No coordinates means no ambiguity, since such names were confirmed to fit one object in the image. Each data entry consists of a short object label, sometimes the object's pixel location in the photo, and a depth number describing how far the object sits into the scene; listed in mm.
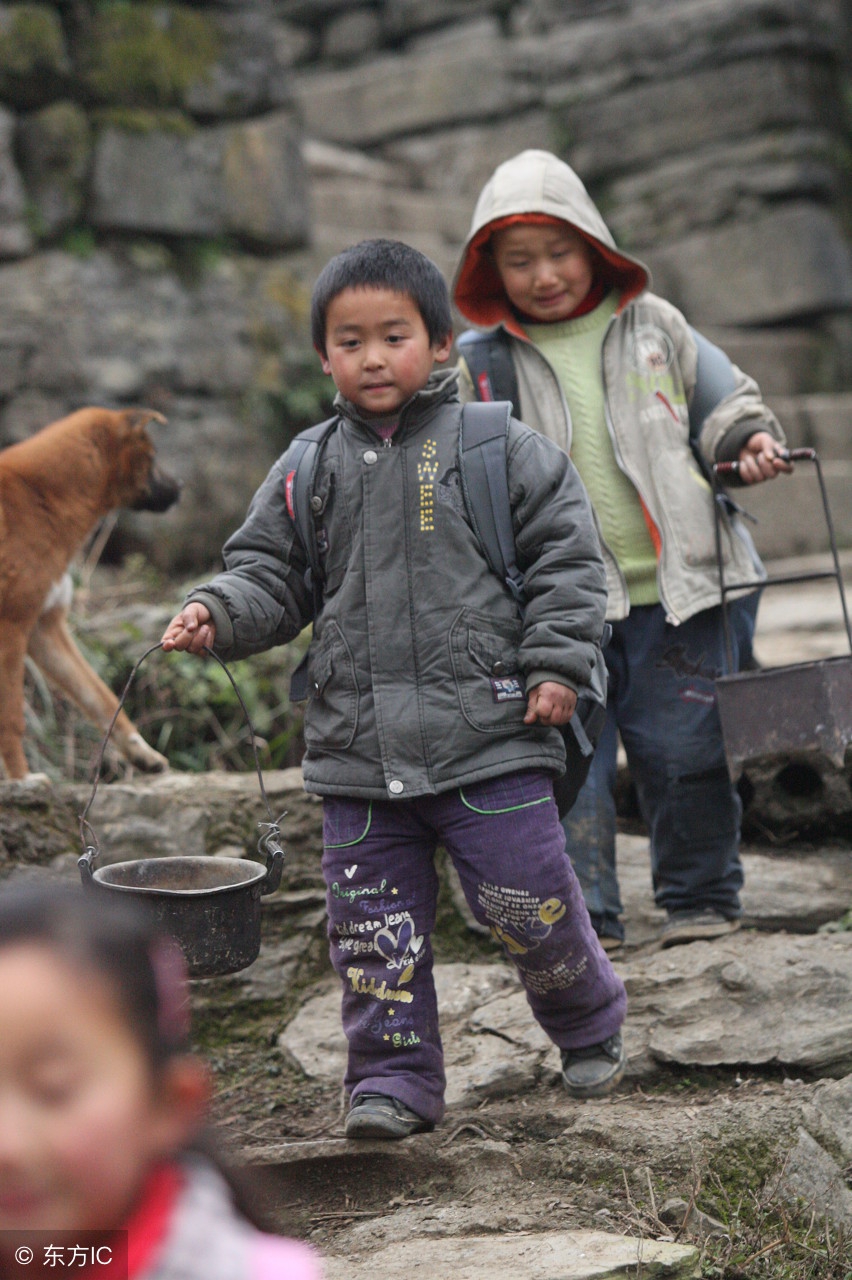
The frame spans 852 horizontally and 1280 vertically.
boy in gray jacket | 5383
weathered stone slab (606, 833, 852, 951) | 7430
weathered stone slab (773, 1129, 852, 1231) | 5133
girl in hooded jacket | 6922
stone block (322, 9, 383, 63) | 22391
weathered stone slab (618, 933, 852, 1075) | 6109
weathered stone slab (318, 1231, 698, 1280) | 4402
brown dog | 8570
